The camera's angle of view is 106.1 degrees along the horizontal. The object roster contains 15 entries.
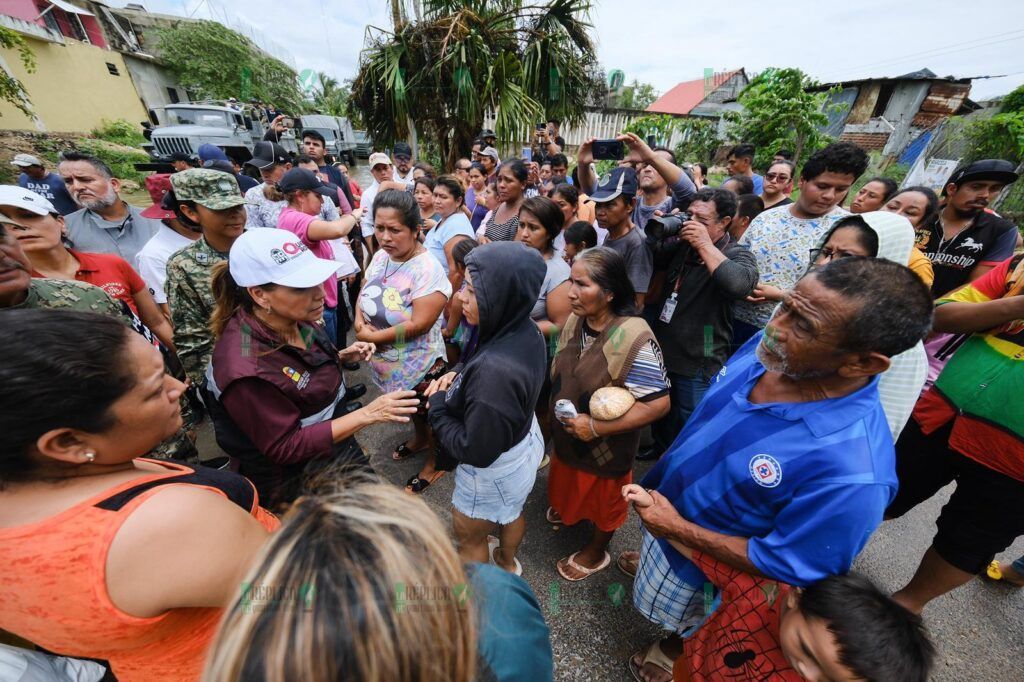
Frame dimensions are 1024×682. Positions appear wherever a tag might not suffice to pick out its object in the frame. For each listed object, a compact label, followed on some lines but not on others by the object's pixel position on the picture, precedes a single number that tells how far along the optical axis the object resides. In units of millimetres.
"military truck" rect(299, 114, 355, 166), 16445
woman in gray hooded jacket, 1568
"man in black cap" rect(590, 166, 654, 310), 2855
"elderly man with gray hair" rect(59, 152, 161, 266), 3016
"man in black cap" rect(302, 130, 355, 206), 6189
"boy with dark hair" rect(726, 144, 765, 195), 5215
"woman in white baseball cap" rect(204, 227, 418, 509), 1595
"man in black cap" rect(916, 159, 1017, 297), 2961
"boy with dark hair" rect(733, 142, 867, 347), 2568
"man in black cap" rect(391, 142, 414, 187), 6871
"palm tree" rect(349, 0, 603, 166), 7258
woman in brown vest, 1838
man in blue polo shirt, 1131
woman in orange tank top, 771
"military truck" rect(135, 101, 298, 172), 11078
